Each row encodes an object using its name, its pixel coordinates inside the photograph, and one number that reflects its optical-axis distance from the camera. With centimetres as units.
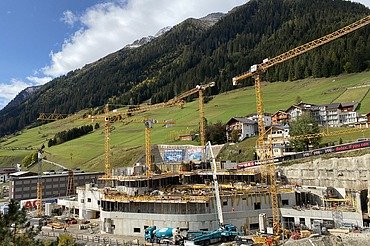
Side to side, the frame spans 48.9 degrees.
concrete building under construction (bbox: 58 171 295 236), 5188
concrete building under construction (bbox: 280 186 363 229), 5006
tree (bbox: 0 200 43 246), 2180
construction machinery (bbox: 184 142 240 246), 4512
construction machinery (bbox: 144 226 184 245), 4725
